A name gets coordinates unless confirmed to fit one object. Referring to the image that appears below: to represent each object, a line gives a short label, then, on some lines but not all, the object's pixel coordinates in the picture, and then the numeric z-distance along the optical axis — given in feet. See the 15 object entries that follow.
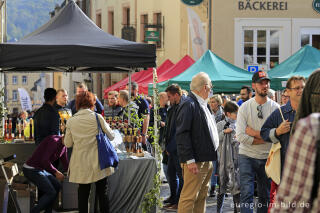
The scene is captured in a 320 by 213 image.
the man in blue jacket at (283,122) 26.35
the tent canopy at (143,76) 100.44
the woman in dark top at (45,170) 35.33
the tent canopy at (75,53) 36.96
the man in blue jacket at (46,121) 37.33
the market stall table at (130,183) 38.69
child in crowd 37.37
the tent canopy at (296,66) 67.87
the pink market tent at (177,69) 87.93
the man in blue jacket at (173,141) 42.74
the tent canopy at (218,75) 69.13
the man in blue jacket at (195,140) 30.64
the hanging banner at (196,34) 99.56
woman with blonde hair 48.61
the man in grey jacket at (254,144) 31.76
